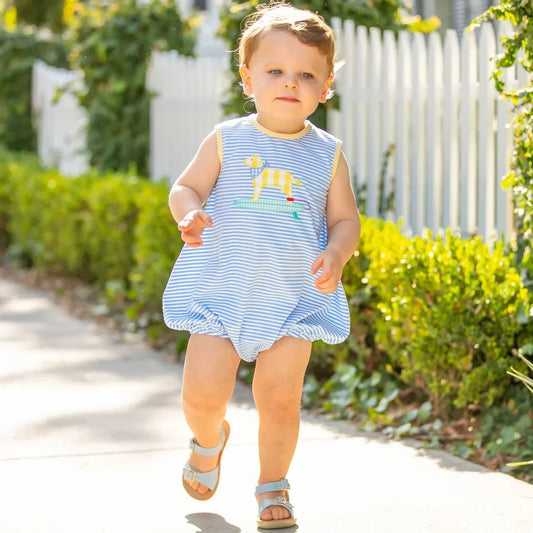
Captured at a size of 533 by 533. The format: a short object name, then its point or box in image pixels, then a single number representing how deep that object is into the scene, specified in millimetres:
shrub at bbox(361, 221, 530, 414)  6416
